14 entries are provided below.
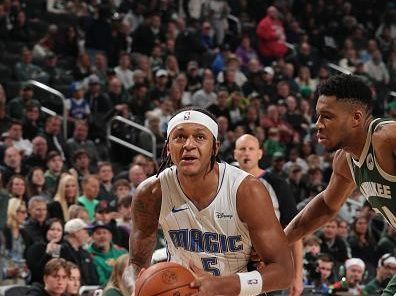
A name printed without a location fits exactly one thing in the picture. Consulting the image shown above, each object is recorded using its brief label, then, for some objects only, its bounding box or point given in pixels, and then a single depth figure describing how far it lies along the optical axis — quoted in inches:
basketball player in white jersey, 188.2
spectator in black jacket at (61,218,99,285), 372.2
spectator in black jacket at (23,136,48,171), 476.1
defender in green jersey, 194.9
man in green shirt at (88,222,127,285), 384.5
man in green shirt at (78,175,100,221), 441.4
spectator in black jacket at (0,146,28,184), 451.2
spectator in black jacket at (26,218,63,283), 355.6
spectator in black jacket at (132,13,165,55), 661.3
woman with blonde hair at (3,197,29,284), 368.5
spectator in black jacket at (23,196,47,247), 390.3
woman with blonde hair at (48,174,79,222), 430.0
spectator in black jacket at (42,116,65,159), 504.1
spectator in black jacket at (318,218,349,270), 440.1
